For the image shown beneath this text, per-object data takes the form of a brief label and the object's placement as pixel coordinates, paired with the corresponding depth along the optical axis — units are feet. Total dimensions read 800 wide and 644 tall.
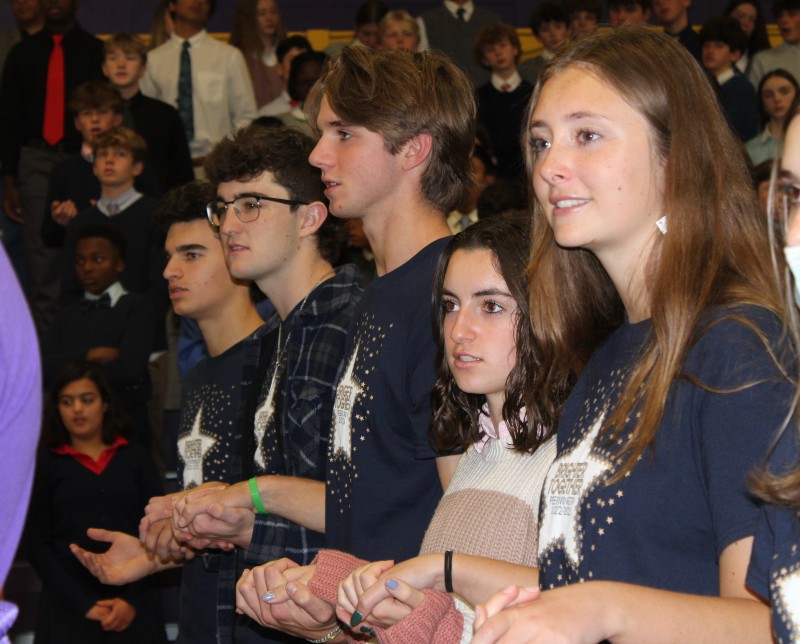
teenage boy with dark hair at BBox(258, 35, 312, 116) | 24.84
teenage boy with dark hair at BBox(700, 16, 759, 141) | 23.52
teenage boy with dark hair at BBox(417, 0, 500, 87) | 27.71
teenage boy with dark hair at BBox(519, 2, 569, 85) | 26.45
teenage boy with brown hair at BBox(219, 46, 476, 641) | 8.41
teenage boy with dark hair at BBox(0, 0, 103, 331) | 22.71
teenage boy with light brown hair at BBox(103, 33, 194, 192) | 22.00
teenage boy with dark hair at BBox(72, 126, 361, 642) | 9.89
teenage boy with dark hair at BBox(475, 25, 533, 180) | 24.54
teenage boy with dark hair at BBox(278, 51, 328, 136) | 22.52
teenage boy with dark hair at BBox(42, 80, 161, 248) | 21.22
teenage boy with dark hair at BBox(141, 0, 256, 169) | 24.00
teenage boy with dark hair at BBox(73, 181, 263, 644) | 11.08
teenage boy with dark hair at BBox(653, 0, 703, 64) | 26.07
